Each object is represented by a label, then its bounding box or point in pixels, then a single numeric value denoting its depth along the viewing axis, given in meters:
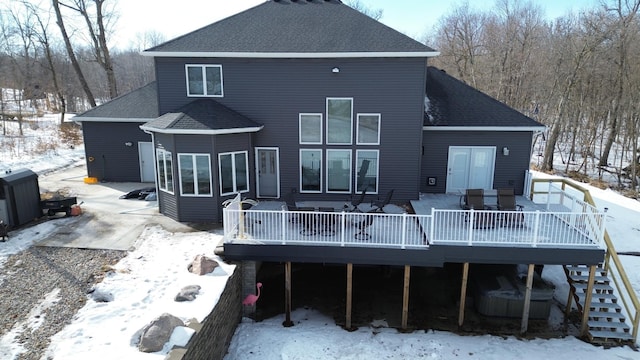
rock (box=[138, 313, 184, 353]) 5.84
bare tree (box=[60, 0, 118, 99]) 23.45
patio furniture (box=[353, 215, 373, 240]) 9.54
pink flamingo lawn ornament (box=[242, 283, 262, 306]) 9.40
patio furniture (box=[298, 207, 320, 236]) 9.70
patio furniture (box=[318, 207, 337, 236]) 9.73
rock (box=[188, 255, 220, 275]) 8.55
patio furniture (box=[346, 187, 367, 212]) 11.02
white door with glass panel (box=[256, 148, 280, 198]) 12.83
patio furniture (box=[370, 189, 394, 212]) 10.62
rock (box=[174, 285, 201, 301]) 7.41
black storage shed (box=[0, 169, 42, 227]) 10.59
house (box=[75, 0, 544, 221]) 11.55
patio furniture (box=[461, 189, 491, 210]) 10.59
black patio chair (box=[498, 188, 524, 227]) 10.64
